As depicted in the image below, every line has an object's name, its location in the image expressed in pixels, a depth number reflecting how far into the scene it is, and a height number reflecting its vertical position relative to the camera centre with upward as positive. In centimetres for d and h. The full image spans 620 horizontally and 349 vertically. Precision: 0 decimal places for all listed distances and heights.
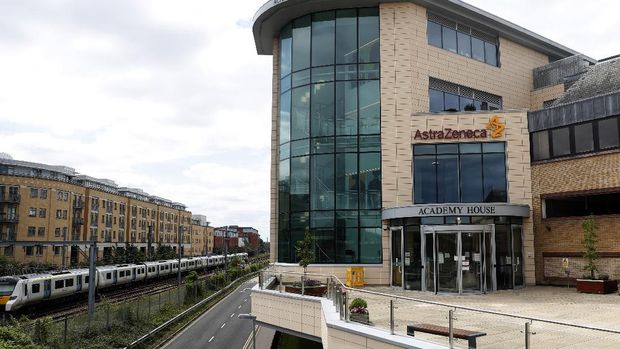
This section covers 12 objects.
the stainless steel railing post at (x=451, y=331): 955 -181
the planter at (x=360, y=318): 1259 -210
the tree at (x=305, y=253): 2741 -112
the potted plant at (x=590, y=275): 2338 -202
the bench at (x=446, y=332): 906 -185
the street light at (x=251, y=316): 2122 -342
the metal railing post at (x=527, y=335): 841 -164
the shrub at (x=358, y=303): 1302 -178
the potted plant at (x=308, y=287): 1778 -195
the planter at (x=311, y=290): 1766 -203
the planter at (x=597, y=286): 2322 -244
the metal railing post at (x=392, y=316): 1135 -184
